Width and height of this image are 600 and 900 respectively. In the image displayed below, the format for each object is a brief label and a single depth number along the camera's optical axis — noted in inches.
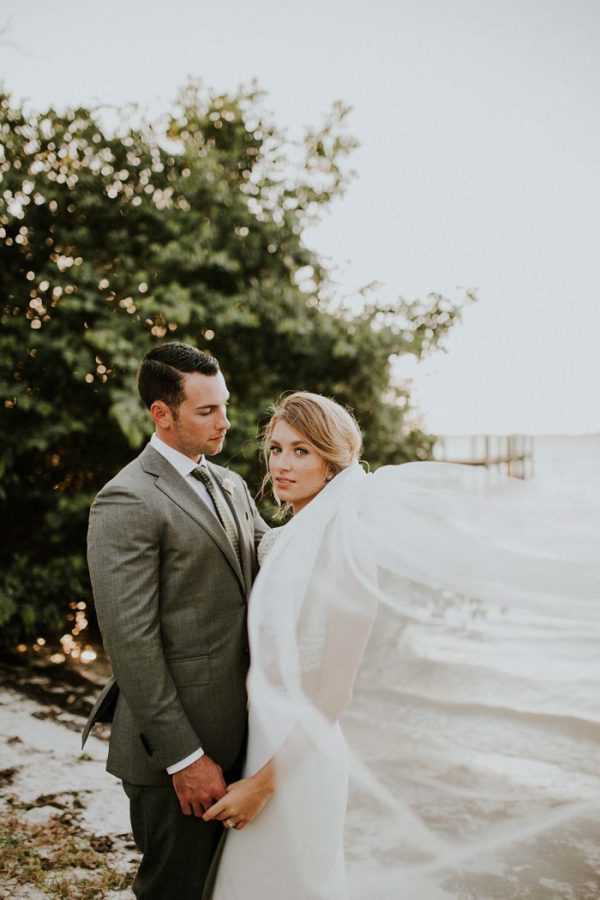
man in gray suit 69.4
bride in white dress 68.5
